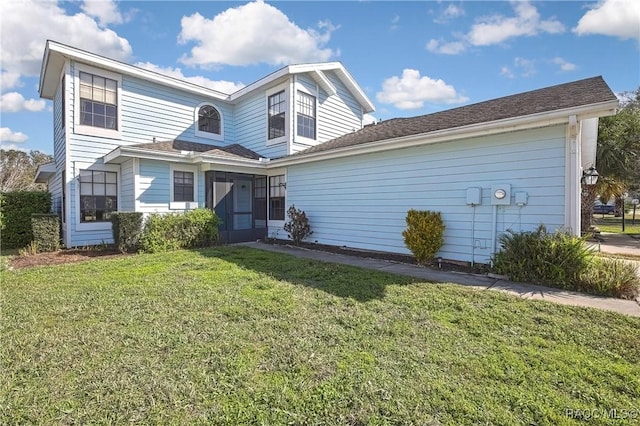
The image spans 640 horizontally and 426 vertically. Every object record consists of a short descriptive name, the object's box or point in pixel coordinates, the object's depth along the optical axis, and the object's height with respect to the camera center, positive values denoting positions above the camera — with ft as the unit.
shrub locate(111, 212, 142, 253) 28.43 -2.31
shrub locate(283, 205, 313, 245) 32.68 -2.06
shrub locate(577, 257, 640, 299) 15.06 -3.49
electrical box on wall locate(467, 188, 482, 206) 20.98 +0.92
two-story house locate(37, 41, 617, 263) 19.29 +4.55
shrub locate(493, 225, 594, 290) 16.46 -2.68
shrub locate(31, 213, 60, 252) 29.14 -2.64
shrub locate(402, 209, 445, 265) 22.31 -1.91
